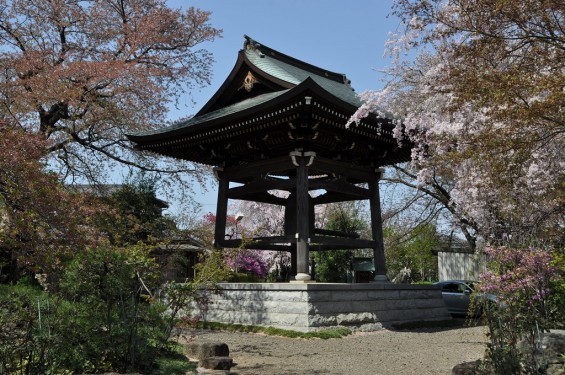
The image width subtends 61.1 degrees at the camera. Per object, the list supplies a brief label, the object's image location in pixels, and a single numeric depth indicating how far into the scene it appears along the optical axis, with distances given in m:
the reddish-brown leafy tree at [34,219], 6.48
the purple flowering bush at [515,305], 4.82
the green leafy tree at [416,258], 32.05
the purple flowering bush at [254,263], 24.88
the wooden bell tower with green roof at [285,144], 11.15
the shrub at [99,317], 4.75
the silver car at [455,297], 16.88
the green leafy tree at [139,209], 14.10
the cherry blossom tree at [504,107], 5.82
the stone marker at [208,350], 6.87
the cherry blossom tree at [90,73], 13.07
